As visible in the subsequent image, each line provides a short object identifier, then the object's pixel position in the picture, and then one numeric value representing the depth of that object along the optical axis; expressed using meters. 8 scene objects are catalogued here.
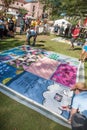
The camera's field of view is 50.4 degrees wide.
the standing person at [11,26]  8.59
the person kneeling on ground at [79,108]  2.05
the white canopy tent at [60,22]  12.76
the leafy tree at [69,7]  8.47
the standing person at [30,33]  6.61
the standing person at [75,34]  6.84
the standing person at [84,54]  5.60
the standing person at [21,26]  9.99
